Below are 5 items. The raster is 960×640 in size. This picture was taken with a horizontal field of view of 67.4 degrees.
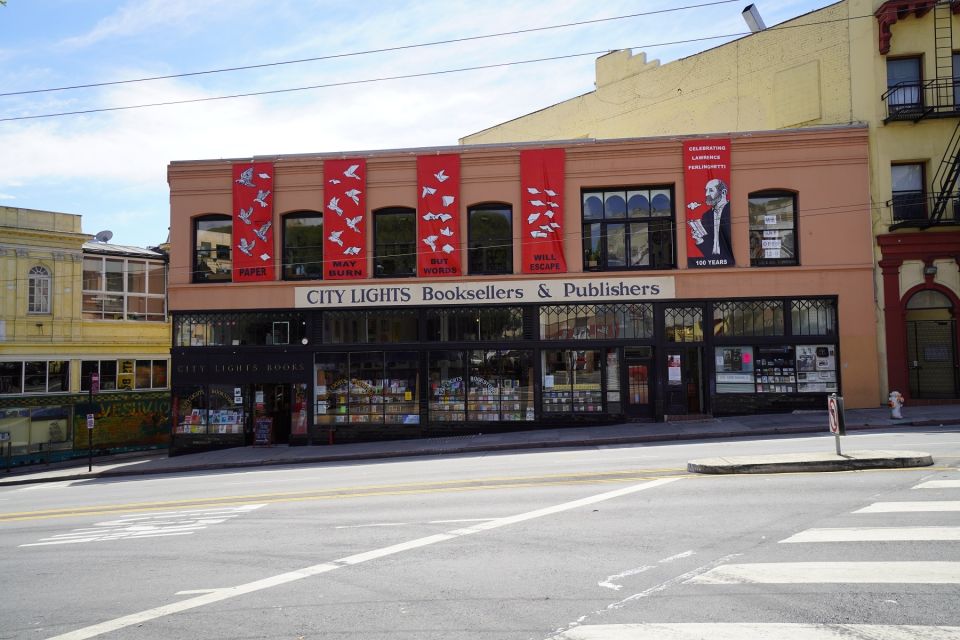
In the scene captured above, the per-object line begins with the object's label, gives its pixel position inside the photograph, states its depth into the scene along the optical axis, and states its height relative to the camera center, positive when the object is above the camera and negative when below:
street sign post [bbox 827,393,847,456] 12.49 -1.00
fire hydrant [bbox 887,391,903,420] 18.78 -1.24
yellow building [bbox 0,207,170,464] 28.33 +1.24
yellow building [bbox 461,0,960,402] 21.03 +6.21
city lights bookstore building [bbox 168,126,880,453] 21.53 +2.33
